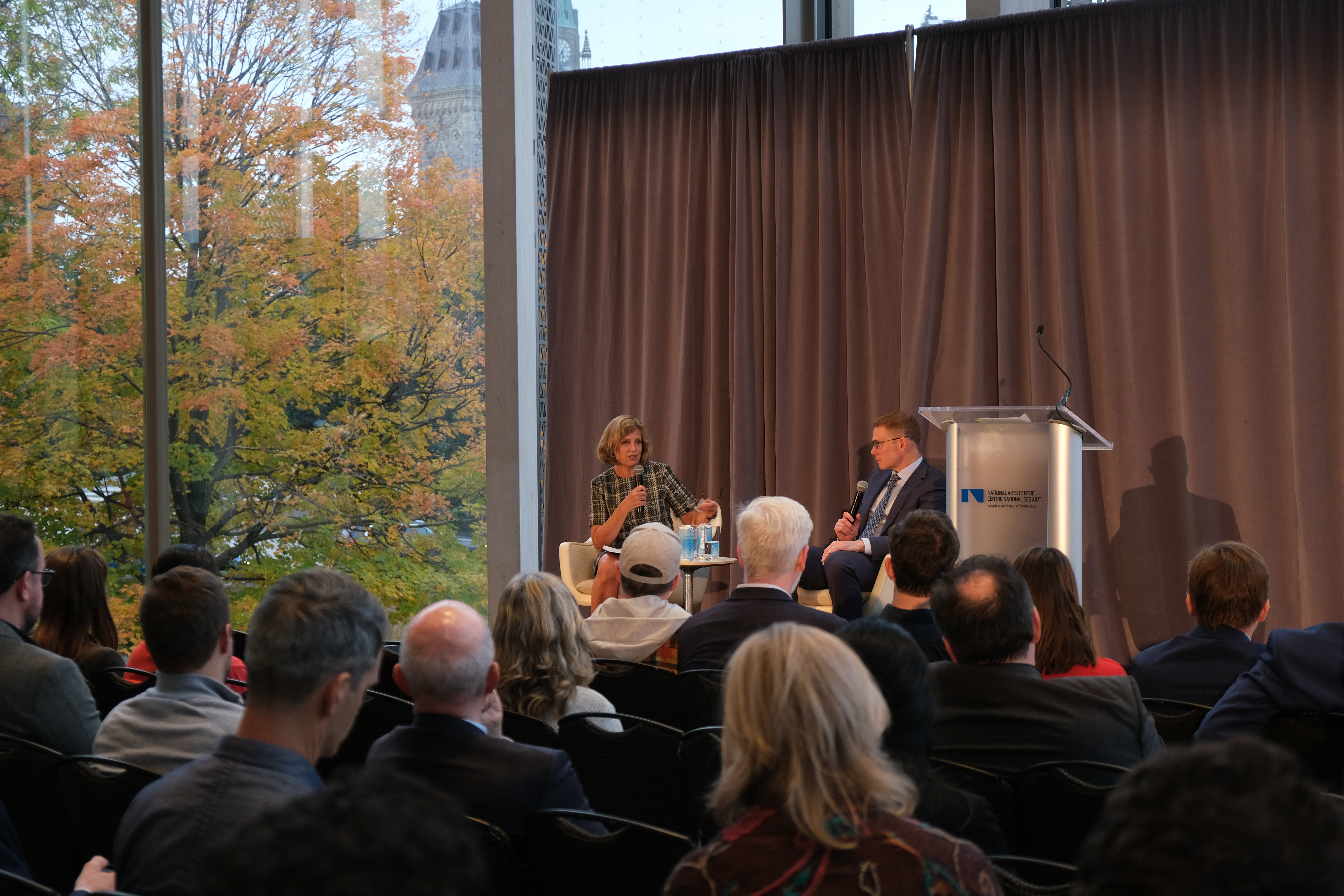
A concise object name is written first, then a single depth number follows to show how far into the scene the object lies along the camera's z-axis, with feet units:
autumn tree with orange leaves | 24.59
